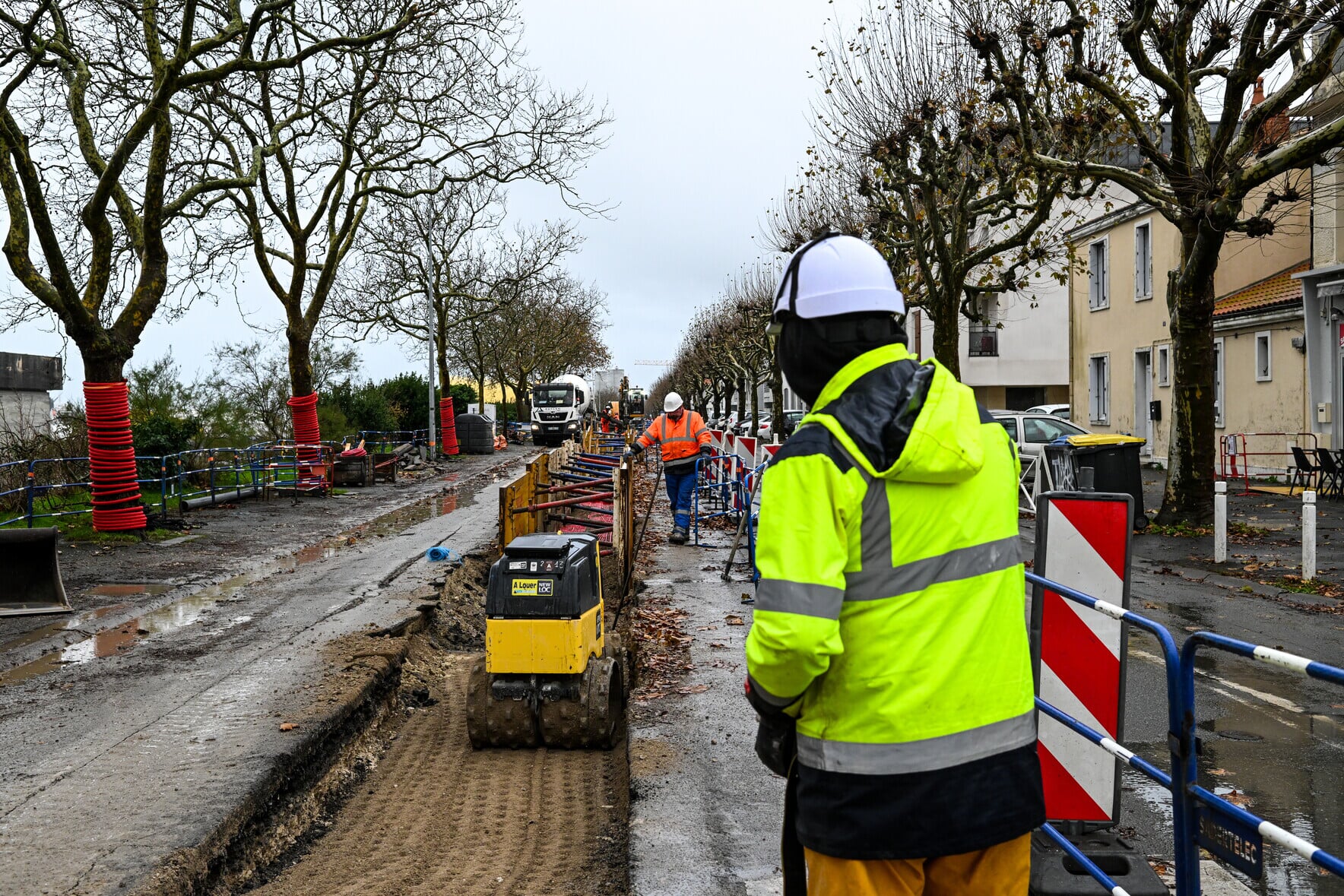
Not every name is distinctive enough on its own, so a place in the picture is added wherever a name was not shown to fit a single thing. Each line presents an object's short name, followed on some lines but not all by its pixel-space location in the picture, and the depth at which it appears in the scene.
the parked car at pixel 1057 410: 35.00
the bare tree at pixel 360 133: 18.56
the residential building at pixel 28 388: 21.78
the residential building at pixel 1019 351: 52.31
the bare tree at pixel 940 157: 20.17
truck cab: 55.22
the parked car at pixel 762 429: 37.25
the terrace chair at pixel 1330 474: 18.92
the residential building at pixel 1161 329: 24.03
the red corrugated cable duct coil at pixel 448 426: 40.69
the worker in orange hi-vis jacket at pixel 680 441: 14.70
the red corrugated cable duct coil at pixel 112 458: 15.45
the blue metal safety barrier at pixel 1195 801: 2.37
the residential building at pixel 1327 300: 21.19
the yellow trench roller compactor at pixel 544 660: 6.30
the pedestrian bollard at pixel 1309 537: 10.94
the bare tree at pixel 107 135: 14.99
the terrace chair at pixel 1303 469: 18.89
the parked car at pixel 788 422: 40.88
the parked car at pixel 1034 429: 20.33
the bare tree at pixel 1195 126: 13.02
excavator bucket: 10.45
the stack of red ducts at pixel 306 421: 24.80
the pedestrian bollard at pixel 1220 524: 12.37
